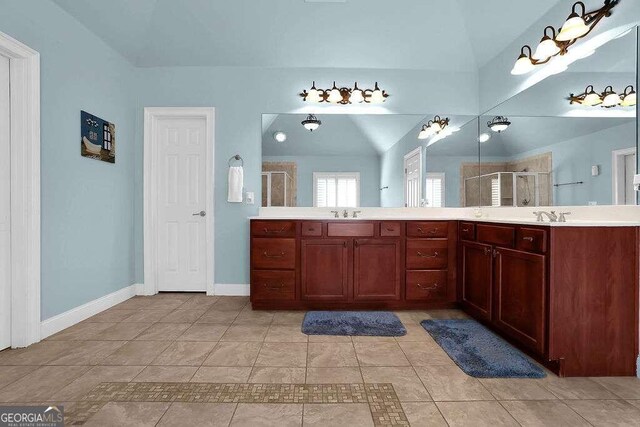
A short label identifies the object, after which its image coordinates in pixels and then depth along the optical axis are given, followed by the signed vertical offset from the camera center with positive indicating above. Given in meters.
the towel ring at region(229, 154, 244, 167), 3.56 +0.59
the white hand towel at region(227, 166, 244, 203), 3.42 +0.31
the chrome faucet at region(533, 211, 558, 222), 2.25 -0.02
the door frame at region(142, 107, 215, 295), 3.55 +0.35
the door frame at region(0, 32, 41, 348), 2.23 +0.15
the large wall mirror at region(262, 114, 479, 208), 3.49 +0.56
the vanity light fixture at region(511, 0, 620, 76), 2.17 +1.24
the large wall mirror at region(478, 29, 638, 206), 2.08 +0.56
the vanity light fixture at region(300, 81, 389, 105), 3.49 +1.25
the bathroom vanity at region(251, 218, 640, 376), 1.87 -0.46
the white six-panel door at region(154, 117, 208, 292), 3.63 +0.29
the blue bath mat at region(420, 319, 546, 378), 1.92 -0.90
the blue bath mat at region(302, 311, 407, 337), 2.52 -0.89
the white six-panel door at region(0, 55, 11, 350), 2.18 +0.03
